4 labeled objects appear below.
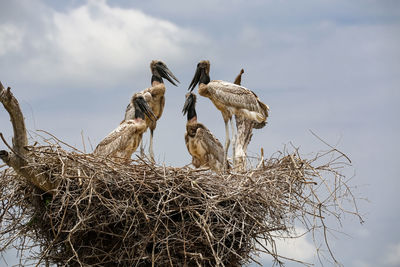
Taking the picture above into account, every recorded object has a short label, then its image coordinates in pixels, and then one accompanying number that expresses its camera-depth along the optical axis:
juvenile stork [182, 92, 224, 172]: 19.39
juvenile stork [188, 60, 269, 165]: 21.11
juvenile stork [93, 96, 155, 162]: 17.84
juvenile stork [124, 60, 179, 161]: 21.16
